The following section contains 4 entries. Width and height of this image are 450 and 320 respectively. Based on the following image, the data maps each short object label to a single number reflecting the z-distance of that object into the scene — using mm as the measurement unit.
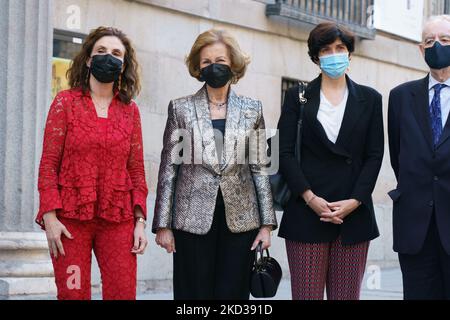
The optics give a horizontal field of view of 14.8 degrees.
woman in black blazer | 9580
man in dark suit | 9478
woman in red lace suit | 8691
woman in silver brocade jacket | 9453
